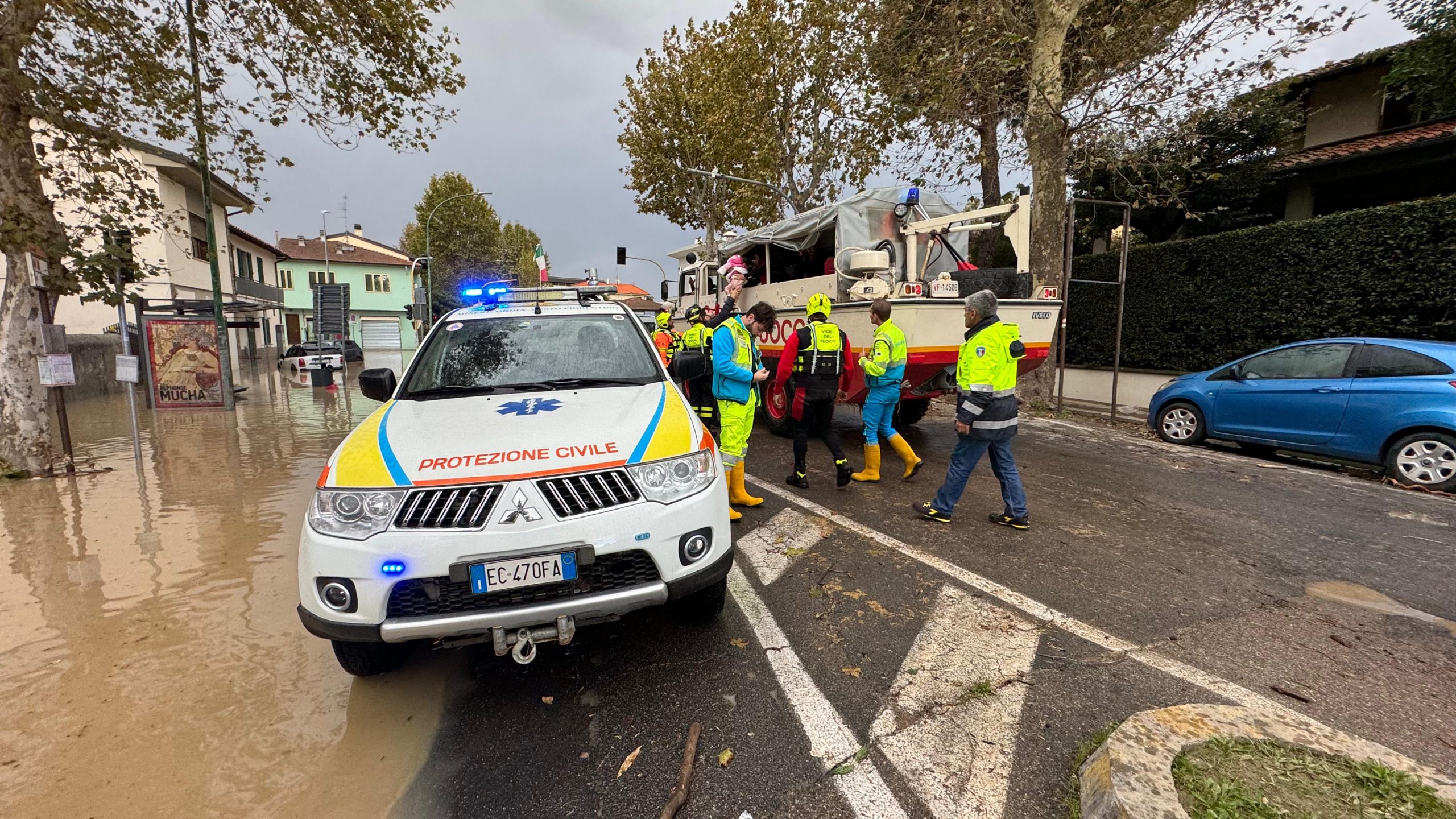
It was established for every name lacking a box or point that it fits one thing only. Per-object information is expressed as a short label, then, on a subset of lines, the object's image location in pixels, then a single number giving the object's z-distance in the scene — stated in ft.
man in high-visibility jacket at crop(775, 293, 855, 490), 17.62
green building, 138.72
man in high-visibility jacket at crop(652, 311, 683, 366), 27.84
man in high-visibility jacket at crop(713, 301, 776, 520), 15.40
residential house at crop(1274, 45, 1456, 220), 39.14
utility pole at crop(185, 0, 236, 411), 37.78
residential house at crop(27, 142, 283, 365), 57.11
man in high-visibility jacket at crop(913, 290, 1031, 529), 14.34
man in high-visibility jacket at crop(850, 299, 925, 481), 18.02
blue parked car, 18.28
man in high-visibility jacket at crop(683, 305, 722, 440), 22.44
